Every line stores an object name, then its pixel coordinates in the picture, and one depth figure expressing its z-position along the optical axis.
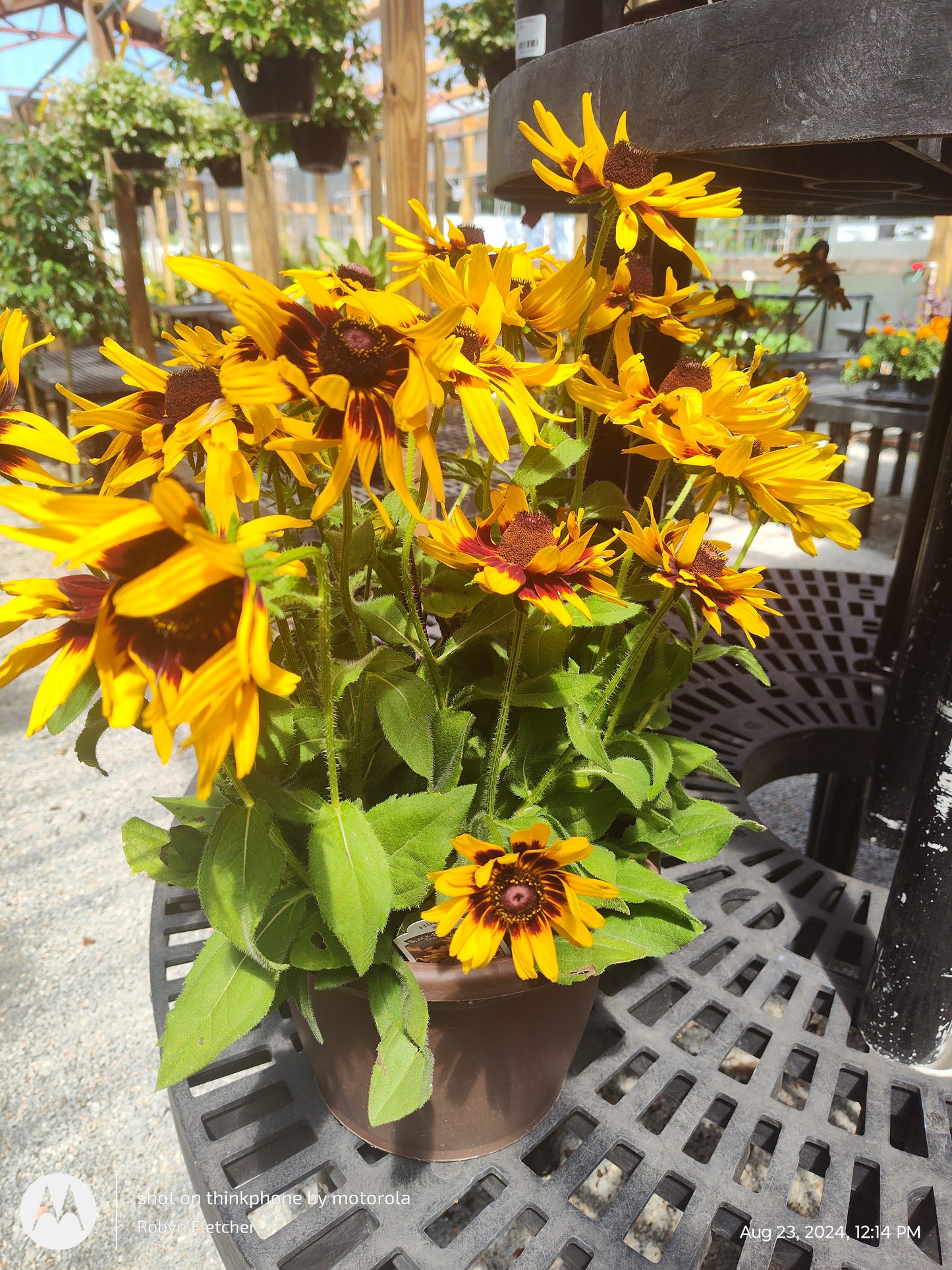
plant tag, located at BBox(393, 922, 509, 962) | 0.58
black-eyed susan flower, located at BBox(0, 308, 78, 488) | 0.48
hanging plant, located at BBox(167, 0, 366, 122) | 2.20
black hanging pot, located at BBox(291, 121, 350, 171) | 2.71
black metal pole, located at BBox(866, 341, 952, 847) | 0.92
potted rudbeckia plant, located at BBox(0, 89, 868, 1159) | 0.36
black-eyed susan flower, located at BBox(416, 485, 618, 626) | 0.47
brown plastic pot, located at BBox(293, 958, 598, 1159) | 0.61
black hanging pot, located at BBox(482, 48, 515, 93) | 2.28
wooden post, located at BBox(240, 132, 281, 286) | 2.64
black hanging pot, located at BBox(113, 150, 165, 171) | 3.41
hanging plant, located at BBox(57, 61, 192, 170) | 3.21
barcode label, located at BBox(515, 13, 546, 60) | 0.87
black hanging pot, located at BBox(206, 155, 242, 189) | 4.00
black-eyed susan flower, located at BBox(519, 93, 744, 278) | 0.52
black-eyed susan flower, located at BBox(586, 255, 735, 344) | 0.60
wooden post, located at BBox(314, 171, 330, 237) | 5.00
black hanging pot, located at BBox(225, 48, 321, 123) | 2.28
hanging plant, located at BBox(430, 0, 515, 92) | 2.25
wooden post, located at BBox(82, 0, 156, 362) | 3.32
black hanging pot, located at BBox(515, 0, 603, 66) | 0.87
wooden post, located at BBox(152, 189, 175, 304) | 4.87
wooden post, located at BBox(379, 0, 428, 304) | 1.57
